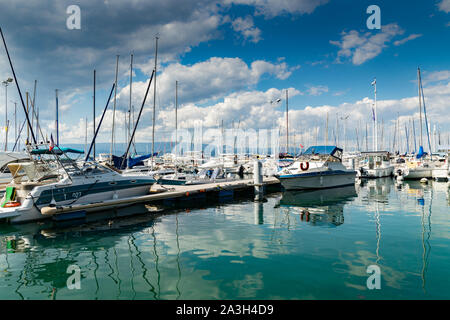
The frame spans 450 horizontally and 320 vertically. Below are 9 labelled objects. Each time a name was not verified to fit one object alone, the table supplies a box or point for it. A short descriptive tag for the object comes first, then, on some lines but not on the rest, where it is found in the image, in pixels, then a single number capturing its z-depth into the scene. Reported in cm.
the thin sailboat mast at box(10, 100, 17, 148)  4050
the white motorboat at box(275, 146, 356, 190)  2548
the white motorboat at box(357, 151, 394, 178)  3728
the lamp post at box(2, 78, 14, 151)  3192
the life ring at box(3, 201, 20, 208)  1354
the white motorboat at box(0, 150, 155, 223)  1374
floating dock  1419
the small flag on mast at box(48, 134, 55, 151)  1406
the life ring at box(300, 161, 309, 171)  2598
